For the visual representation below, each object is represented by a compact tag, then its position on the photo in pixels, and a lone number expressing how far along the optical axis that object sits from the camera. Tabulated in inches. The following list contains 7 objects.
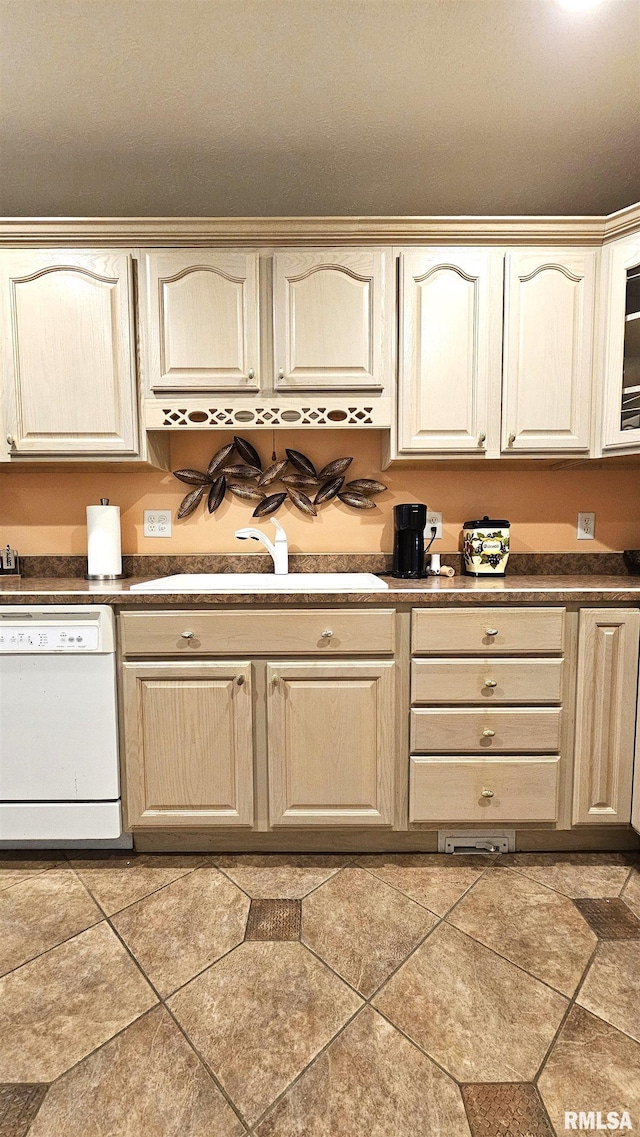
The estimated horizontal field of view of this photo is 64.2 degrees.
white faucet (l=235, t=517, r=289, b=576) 83.7
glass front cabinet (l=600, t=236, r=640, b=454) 72.4
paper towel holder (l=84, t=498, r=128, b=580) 81.6
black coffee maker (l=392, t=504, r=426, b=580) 78.4
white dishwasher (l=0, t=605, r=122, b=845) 67.9
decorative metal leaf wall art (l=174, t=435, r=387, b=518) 88.5
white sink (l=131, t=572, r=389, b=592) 68.1
